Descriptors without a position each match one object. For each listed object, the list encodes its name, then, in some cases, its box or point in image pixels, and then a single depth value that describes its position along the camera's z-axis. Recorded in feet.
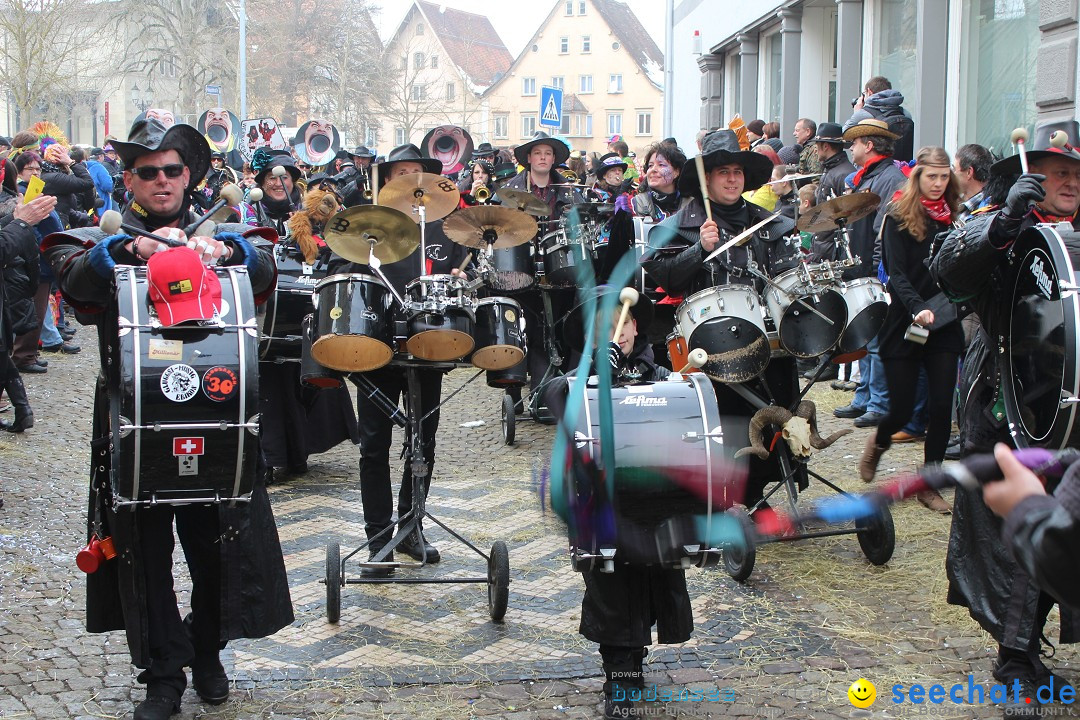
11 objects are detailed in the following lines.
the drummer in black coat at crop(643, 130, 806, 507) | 20.02
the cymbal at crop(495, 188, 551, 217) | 25.61
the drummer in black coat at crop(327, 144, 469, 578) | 19.67
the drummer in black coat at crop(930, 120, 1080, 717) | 14.16
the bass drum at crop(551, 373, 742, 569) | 12.85
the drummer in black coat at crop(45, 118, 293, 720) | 13.85
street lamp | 168.12
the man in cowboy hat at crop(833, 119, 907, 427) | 28.66
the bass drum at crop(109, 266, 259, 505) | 12.79
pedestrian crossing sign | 50.11
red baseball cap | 12.91
